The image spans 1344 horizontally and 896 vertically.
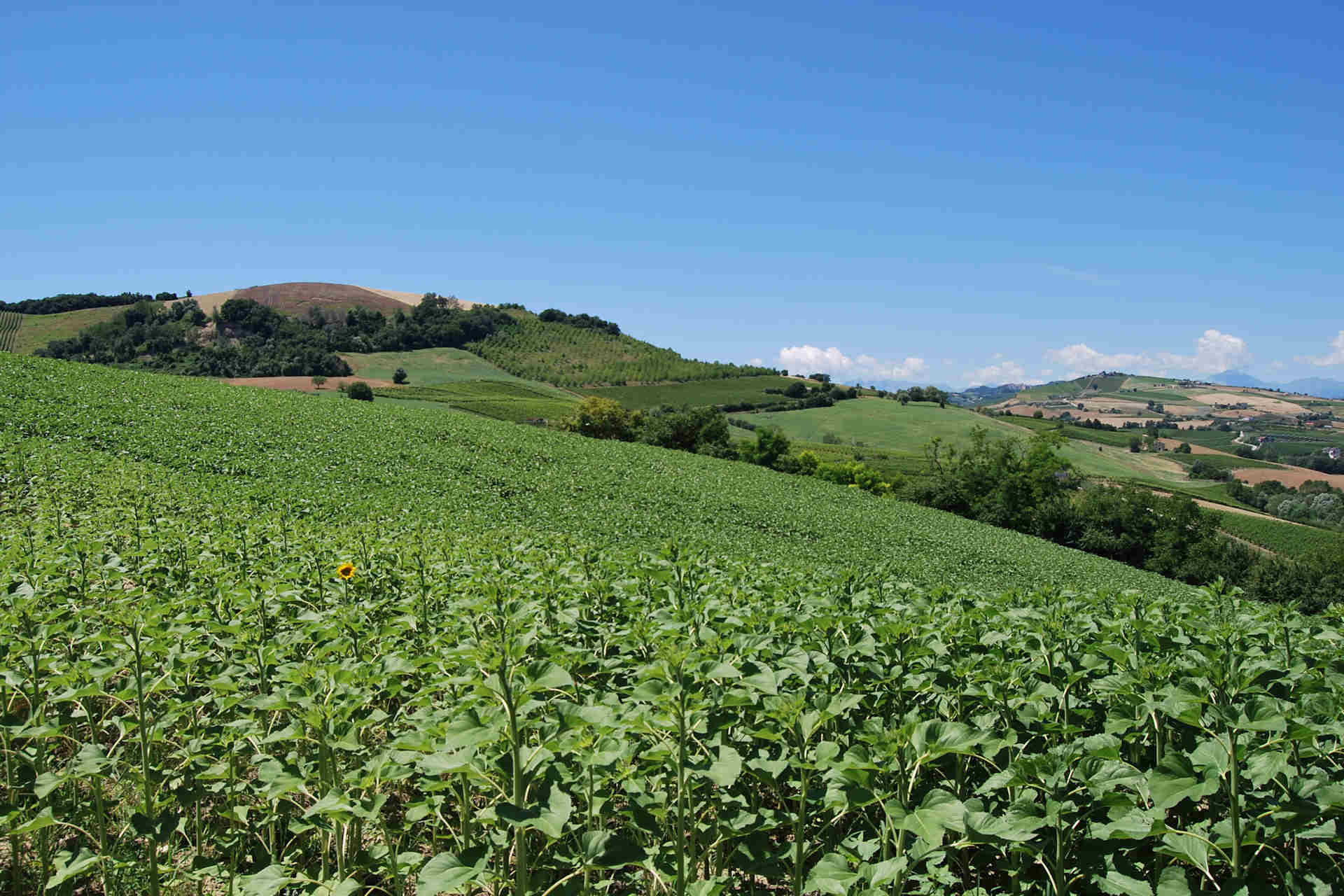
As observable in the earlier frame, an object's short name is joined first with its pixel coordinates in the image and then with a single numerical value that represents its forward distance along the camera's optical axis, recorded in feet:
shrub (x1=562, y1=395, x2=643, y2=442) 196.13
